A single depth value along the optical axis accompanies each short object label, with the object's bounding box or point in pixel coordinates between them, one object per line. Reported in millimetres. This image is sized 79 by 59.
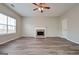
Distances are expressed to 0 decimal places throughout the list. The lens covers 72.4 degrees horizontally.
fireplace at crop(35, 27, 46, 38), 4764
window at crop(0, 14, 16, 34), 2622
